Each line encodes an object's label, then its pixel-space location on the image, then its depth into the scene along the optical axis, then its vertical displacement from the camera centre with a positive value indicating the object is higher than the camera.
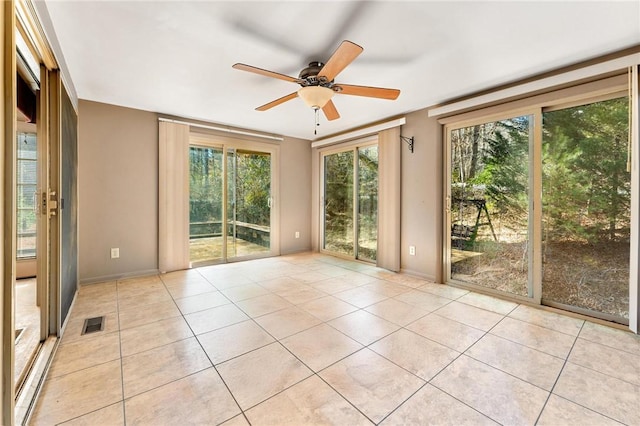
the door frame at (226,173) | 4.27 +0.72
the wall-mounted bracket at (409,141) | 3.75 +0.98
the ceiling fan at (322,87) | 2.00 +1.04
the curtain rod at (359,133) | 3.86 +1.27
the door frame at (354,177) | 4.50 +0.61
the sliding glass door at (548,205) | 2.35 +0.07
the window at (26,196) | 3.48 +0.19
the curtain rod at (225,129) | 3.84 +1.30
